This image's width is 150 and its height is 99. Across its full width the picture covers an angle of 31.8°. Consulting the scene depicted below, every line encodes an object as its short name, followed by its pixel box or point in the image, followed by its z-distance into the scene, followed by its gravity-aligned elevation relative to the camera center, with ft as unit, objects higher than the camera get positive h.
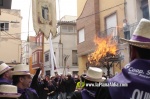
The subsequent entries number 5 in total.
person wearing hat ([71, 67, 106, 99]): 11.93 -0.96
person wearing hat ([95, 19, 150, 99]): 5.18 -0.22
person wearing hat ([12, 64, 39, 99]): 13.67 -0.89
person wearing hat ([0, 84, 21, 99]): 10.12 -1.08
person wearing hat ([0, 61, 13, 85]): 14.65 -0.49
